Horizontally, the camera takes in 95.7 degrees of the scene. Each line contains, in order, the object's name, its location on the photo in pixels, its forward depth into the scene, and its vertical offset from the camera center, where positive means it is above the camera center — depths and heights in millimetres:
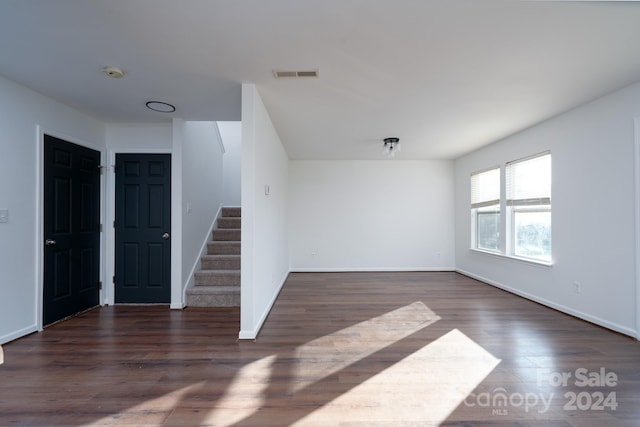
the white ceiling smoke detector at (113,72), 2520 +1273
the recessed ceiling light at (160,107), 3340 +1298
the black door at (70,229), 3197 -165
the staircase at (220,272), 3965 -833
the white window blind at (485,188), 5058 +510
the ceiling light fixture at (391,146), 4754 +1167
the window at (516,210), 4020 +98
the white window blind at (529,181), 3967 +515
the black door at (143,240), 4016 -342
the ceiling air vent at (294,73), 2572 +1281
